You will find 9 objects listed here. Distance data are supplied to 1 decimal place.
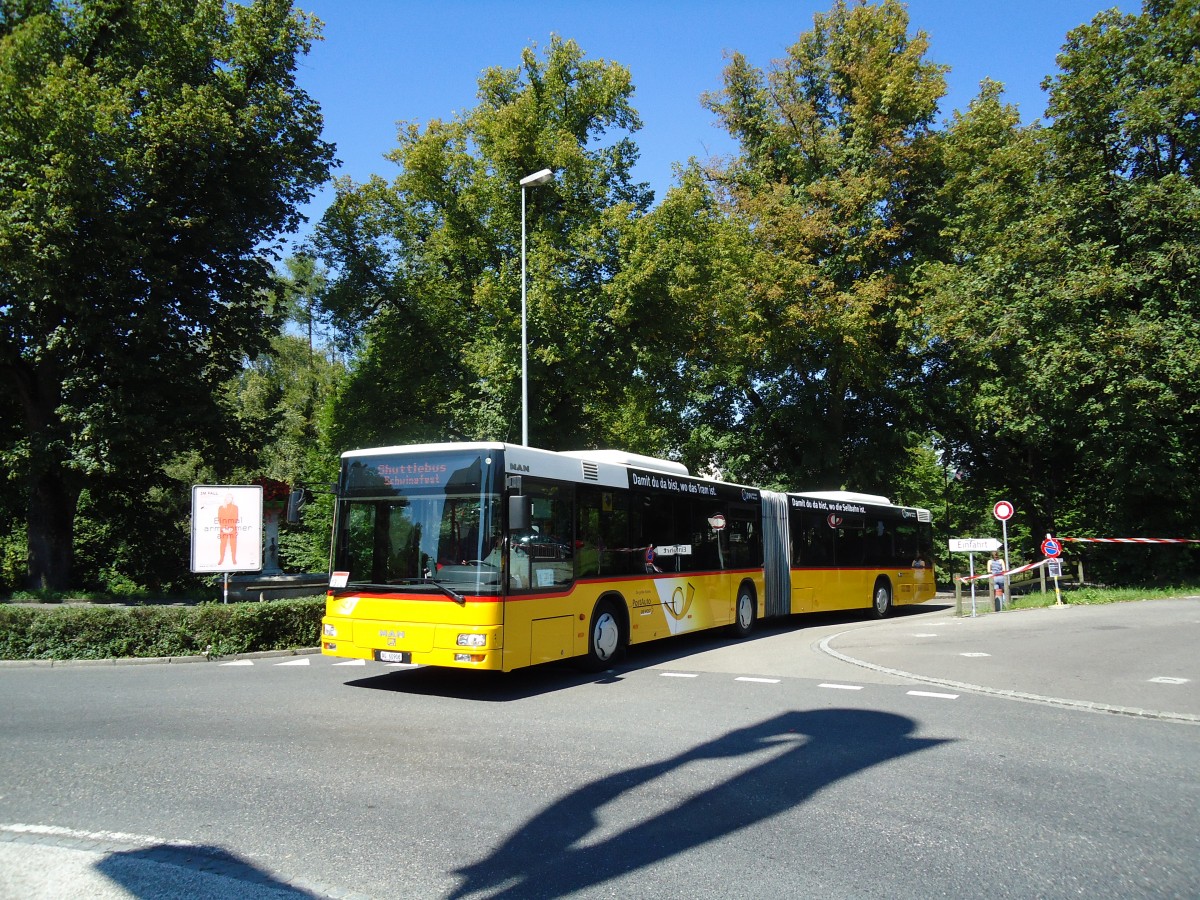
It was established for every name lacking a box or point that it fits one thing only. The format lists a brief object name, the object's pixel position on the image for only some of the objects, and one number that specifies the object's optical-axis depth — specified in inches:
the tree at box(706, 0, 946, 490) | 1058.7
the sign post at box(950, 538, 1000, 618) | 777.0
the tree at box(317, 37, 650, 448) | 962.1
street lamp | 789.9
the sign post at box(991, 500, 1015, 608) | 805.9
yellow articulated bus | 367.6
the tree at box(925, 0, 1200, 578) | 849.5
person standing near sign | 842.2
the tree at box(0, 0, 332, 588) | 725.3
